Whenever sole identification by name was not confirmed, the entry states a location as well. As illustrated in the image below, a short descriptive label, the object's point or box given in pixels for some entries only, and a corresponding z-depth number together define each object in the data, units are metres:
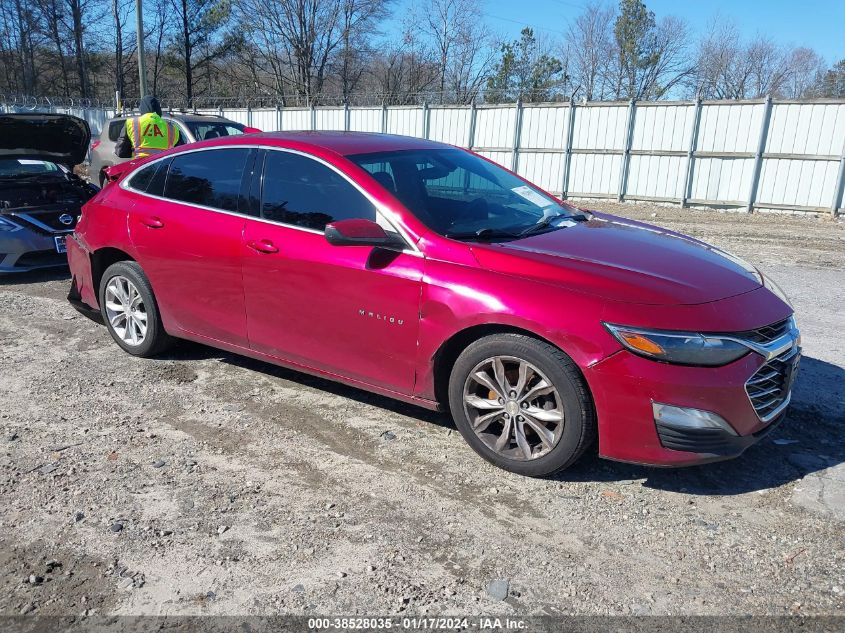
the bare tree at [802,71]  36.76
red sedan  3.14
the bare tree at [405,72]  43.84
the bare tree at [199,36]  45.06
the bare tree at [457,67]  42.53
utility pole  21.30
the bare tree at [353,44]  43.47
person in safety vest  9.45
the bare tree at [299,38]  43.72
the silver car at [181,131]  10.82
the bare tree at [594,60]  41.01
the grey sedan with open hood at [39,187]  7.31
